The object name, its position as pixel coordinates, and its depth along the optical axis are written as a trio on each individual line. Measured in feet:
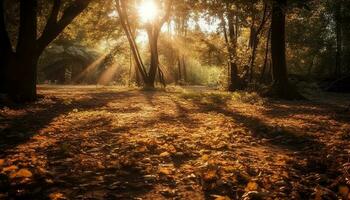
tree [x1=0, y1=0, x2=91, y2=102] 41.14
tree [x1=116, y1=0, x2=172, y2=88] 76.73
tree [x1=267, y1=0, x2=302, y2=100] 54.34
